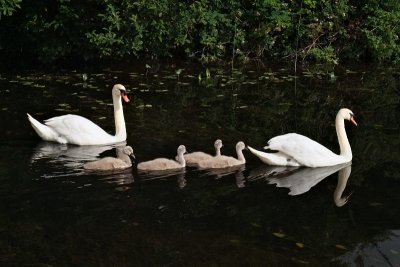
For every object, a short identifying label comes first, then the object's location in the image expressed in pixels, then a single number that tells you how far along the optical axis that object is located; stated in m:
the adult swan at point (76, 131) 12.20
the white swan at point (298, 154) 11.12
